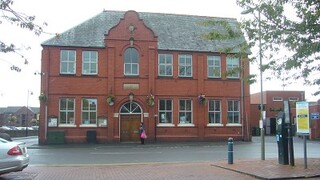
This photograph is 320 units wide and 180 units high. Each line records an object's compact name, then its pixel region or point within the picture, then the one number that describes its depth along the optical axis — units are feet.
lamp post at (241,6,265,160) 30.49
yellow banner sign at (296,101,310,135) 35.48
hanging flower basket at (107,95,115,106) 83.61
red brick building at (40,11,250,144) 84.03
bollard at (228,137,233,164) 40.26
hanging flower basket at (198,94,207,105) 88.13
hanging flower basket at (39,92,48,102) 81.71
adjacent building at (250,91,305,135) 140.94
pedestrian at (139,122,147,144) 80.44
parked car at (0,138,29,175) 29.69
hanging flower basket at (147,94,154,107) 85.22
